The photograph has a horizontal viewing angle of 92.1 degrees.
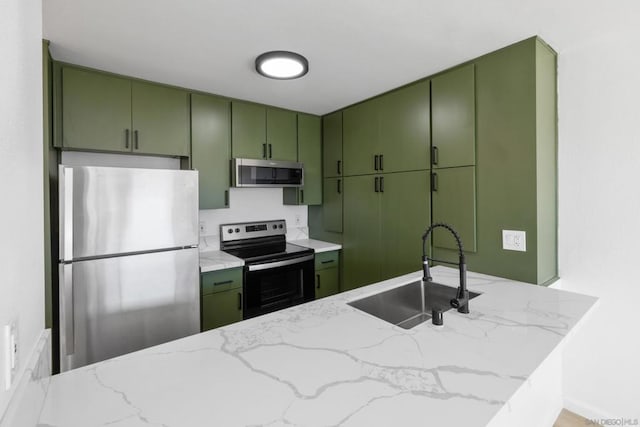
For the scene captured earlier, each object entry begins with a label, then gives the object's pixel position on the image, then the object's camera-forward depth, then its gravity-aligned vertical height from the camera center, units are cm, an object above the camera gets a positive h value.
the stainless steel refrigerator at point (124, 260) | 172 -30
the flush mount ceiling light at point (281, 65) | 189 +93
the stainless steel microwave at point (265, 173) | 277 +35
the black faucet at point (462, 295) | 133 -38
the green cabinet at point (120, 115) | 207 +71
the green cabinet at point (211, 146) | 259 +55
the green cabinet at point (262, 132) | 282 +75
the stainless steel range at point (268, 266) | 254 -49
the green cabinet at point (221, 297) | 233 -68
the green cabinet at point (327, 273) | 308 -65
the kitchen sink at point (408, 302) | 163 -52
